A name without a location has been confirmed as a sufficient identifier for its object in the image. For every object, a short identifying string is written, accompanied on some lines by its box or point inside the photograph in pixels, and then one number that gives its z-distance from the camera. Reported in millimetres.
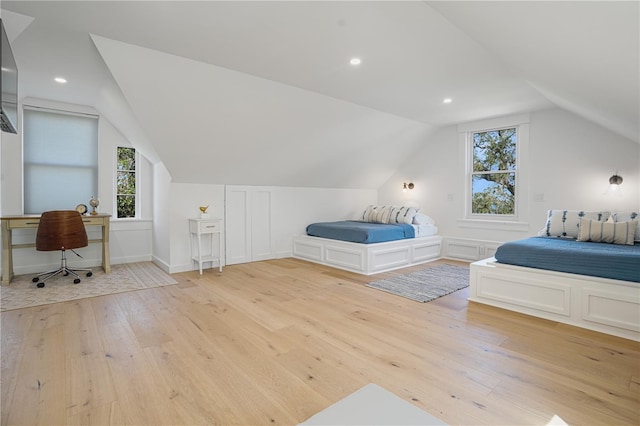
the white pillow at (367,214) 6120
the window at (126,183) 5271
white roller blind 4527
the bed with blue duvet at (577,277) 2514
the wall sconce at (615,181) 4168
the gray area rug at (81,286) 3292
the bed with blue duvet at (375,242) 4633
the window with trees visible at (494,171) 5230
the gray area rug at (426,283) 3579
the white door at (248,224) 5078
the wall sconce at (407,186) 6434
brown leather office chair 3807
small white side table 4441
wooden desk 3811
